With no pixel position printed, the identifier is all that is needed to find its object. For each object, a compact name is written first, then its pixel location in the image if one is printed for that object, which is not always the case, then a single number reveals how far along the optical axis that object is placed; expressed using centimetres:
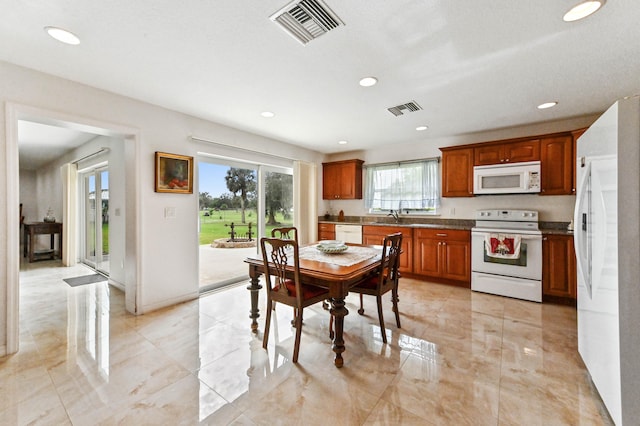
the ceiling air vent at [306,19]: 151
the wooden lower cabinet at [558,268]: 312
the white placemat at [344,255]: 232
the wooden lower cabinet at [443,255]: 382
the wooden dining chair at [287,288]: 203
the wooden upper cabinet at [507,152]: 353
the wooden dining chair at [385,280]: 231
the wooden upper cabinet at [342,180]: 521
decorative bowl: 265
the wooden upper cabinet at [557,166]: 332
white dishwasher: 483
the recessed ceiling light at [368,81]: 237
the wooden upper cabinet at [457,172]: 400
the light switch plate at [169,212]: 311
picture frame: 300
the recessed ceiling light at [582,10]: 149
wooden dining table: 193
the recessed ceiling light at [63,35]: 171
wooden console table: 535
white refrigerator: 126
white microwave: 348
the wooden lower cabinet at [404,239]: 427
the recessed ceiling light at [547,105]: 295
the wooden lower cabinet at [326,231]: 521
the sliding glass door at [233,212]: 377
